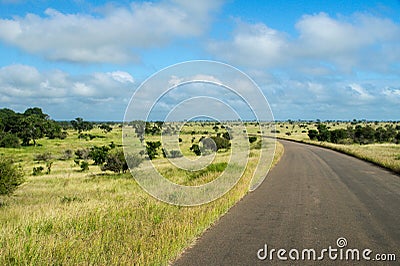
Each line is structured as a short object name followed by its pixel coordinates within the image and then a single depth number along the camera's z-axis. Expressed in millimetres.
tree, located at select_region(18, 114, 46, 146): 73125
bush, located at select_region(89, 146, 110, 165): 41594
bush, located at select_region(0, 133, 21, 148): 64438
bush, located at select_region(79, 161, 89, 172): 37306
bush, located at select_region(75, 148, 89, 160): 55134
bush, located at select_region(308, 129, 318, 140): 86219
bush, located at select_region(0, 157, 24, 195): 18406
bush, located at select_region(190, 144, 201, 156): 42594
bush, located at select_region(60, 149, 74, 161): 54959
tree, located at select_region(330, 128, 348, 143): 77788
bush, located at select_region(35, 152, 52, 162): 51438
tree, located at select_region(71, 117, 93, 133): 128200
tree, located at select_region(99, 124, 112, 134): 120531
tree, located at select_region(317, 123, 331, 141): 81500
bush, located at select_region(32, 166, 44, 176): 35375
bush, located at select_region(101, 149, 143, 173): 31578
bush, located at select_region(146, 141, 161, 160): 42812
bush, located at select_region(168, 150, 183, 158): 24172
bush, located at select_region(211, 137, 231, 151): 44612
